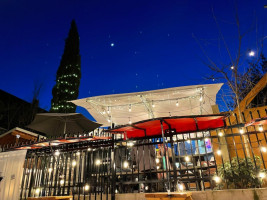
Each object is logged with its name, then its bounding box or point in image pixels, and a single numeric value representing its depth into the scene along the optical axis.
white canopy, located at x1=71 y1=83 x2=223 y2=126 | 7.14
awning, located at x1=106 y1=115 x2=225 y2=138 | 3.74
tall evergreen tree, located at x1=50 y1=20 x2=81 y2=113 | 18.25
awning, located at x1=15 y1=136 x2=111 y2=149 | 4.85
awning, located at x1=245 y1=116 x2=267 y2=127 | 3.47
